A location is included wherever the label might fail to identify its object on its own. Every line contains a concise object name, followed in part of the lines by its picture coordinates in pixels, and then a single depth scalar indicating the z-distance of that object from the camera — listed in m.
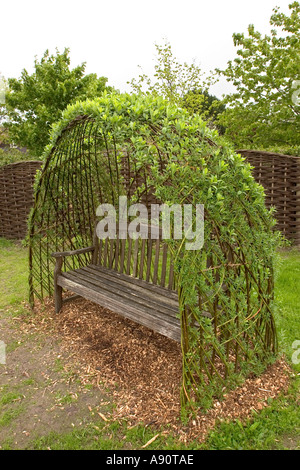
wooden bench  3.13
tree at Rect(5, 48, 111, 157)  10.00
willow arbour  2.39
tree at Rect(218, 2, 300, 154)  10.47
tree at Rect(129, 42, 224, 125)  15.10
